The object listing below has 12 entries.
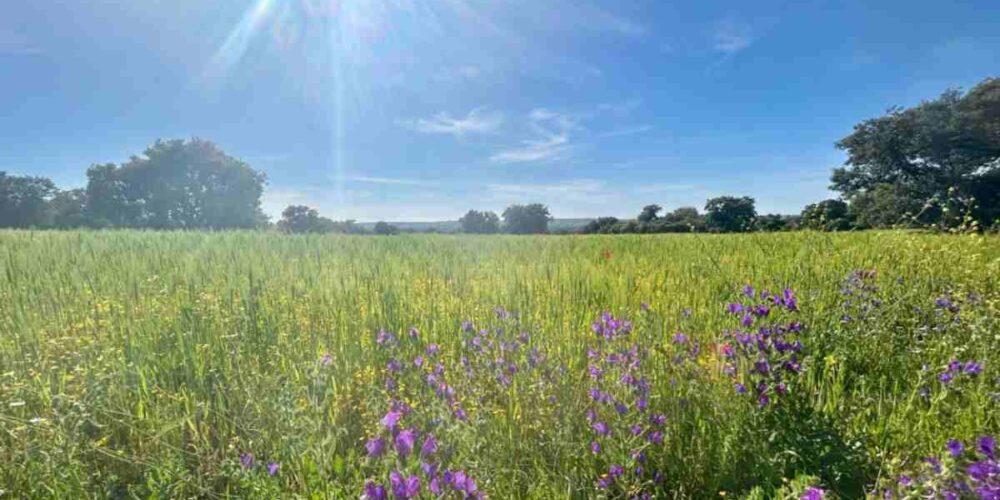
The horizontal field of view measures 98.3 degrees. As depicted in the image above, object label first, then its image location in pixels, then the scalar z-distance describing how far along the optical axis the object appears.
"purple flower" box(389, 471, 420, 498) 0.91
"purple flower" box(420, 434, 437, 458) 1.09
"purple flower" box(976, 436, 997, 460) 0.95
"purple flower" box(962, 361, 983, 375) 1.68
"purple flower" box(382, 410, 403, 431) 1.08
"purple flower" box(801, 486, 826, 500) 0.96
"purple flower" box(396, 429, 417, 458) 1.02
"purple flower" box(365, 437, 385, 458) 1.08
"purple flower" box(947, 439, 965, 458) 0.93
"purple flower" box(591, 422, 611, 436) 1.36
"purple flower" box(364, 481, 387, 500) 0.93
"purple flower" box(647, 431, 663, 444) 1.41
